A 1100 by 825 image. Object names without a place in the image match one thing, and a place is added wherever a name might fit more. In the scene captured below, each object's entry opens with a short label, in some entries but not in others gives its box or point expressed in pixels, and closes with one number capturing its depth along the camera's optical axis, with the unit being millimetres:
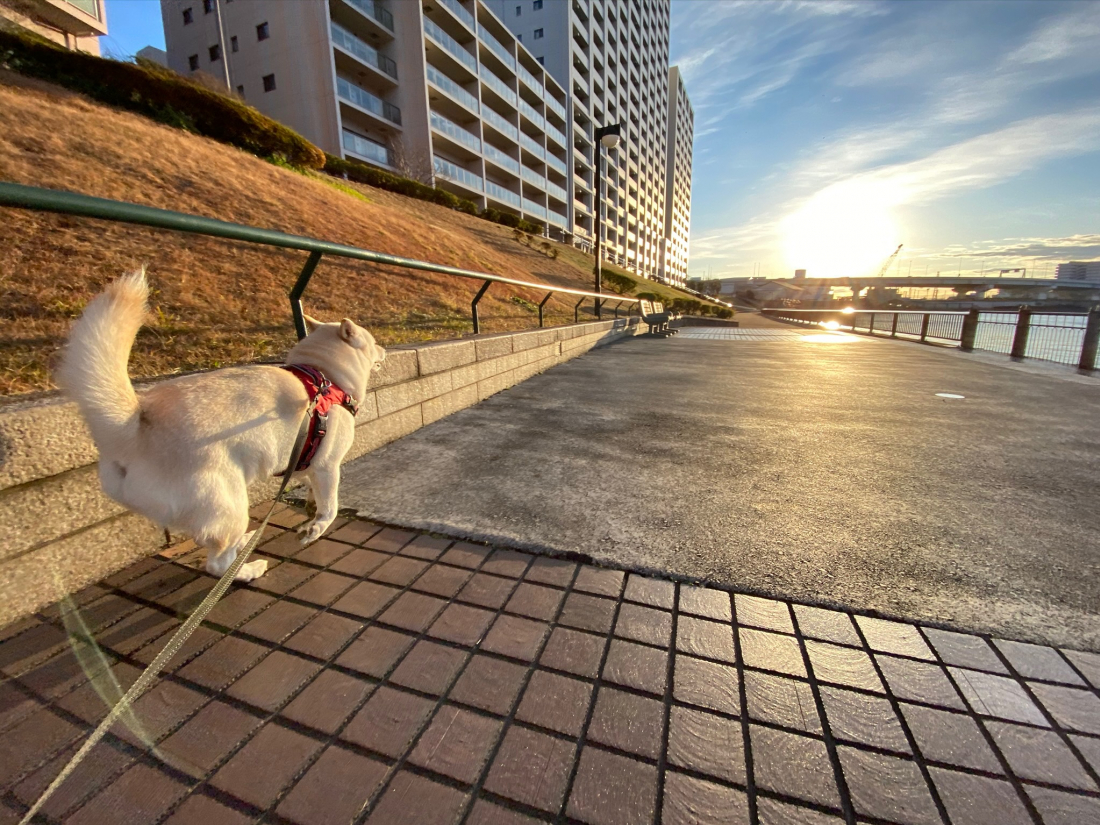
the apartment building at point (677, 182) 87375
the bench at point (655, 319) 13481
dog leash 998
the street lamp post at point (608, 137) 11356
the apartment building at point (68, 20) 20219
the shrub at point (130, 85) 10625
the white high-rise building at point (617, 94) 47156
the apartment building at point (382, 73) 25250
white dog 1387
